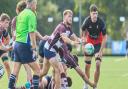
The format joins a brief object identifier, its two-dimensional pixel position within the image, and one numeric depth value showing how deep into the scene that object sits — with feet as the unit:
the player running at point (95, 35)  61.67
